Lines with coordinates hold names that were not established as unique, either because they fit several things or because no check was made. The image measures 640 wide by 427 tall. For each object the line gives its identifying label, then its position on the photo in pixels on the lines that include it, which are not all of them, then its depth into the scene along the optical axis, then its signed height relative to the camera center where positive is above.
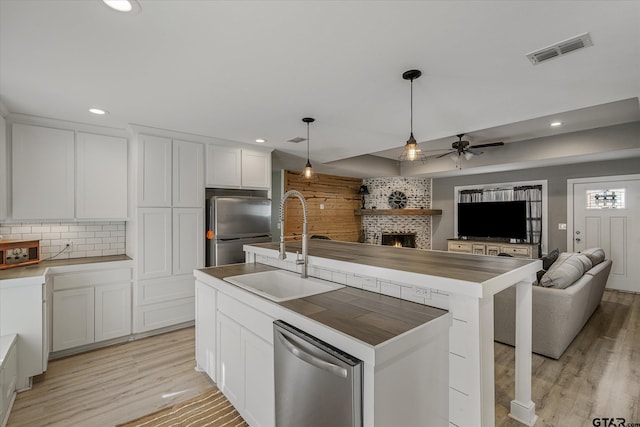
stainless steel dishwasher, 1.19 -0.75
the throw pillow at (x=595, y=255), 3.94 -0.57
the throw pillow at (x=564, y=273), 3.00 -0.62
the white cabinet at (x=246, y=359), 1.73 -0.95
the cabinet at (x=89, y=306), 3.02 -1.00
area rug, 2.07 -1.45
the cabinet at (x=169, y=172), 3.49 +0.48
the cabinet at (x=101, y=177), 3.33 +0.40
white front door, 5.20 -0.15
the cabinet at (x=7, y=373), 2.04 -1.18
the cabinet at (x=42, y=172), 2.99 +0.40
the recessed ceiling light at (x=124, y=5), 1.43 +1.00
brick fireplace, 7.54 +0.14
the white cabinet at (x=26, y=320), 2.44 -0.90
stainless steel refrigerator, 3.85 -0.19
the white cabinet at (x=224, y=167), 3.99 +0.62
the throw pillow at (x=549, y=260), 3.73 -0.60
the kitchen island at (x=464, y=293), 1.45 -0.45
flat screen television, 6.39 -0.15
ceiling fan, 4.85 +1.05
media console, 6.11 -0.75
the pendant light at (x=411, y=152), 2.50 +0.51
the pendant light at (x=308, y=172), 3.66 +0.49
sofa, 2.87 -0.94
